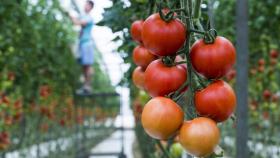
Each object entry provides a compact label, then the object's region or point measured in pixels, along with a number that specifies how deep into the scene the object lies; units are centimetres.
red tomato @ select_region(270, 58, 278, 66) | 415
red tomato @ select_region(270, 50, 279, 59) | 407
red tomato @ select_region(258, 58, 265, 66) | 411
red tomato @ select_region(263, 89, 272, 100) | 415
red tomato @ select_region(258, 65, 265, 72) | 419
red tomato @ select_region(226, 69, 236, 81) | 385
